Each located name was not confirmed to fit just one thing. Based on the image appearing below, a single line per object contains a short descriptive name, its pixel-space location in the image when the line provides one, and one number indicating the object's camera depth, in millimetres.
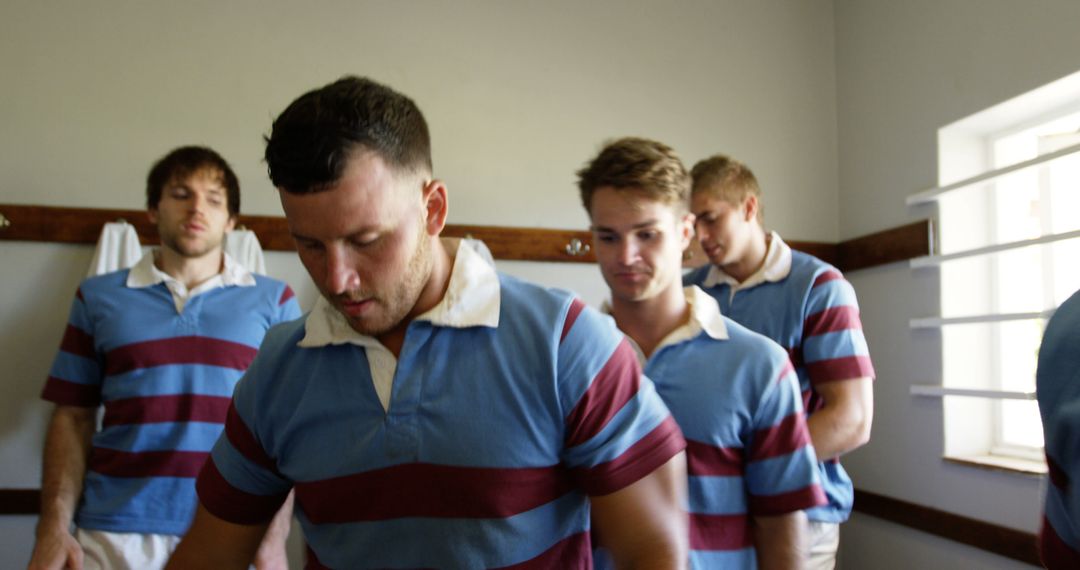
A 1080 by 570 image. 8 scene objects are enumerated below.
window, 2490
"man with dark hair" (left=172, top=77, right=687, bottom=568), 931
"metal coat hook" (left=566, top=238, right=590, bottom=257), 2947
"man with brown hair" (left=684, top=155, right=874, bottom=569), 1857
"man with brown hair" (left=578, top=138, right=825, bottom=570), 1331
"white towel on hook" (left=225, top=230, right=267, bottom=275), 2490
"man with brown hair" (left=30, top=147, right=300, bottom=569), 1818
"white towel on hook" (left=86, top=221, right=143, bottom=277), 2357
